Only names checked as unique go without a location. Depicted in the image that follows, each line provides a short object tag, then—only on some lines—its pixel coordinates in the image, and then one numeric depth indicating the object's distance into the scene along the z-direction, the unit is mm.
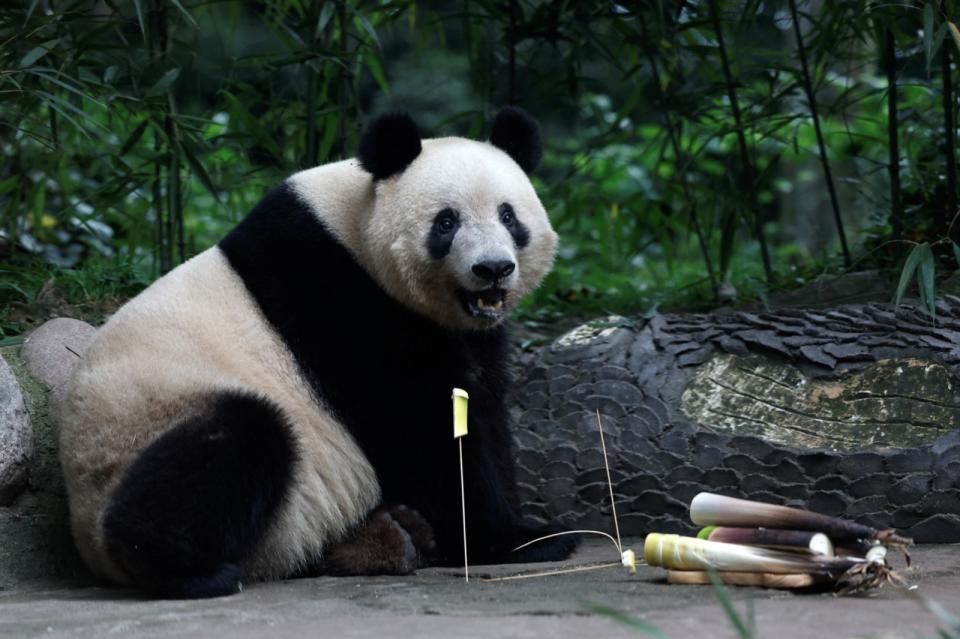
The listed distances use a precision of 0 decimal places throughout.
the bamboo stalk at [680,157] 10898
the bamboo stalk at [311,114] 10430
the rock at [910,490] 7730
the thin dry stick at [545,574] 6595
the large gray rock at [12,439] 7430
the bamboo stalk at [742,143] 10641
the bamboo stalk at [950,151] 9625
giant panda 6727
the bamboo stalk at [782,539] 5566
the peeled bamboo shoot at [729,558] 5512
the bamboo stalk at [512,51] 10945
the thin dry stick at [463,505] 6635
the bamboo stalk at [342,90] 10352
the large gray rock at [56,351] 8297
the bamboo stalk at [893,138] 9992
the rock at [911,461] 7781
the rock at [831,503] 7910
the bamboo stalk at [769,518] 5609
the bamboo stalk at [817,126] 10375
